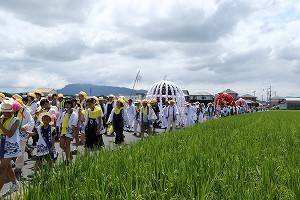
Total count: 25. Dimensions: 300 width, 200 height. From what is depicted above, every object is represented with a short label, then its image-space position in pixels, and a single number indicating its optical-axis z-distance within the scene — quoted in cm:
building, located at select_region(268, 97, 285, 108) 12779
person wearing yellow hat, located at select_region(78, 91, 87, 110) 895
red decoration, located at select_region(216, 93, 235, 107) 3766
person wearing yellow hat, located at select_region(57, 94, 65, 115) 1171
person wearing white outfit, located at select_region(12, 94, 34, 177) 669
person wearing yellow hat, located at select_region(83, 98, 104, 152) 776
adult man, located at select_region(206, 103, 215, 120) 2967
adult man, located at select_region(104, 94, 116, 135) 1517
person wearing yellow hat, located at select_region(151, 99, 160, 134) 1698
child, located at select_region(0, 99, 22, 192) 538
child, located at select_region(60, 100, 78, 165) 775
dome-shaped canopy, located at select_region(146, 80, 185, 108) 2372
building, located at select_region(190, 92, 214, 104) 7700
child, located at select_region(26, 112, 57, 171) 626
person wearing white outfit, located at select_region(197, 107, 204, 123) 2492
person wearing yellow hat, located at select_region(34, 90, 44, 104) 1072
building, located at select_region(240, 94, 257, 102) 11888
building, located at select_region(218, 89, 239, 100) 10581
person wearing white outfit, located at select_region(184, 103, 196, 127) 2209
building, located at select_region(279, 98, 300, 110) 10262
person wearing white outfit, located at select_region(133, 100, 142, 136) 1587
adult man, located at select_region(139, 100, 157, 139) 1432
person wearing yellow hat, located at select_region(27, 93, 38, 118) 1002
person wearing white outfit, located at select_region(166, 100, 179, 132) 1582
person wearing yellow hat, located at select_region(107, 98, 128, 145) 1043
